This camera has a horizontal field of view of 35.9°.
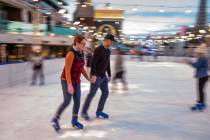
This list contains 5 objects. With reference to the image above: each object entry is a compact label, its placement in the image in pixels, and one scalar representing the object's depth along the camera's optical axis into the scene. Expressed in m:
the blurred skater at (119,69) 9.12
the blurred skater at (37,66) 11.03
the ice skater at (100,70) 5.18
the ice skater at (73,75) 4.41
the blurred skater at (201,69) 6.25
